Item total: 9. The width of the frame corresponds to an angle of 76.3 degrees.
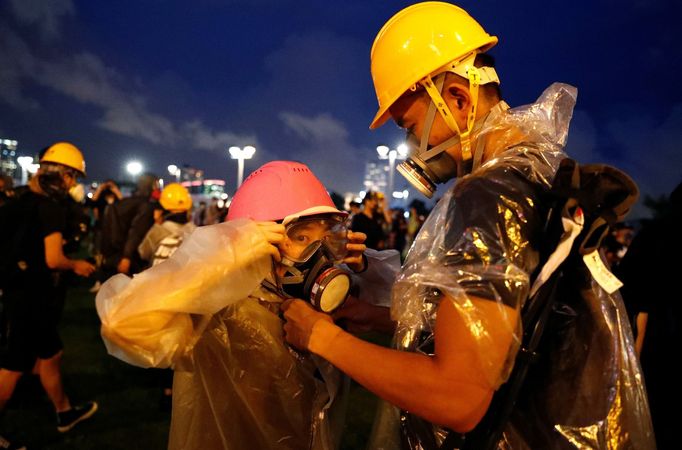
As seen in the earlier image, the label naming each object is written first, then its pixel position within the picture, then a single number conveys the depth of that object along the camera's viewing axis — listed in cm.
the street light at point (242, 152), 1930
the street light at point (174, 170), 4168
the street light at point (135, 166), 3701
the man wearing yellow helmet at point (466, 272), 108
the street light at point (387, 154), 1978
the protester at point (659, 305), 228
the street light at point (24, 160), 2407
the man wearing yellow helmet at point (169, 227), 450
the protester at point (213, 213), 1209
